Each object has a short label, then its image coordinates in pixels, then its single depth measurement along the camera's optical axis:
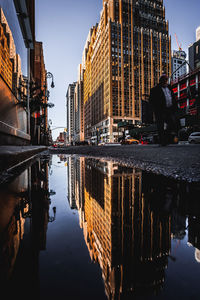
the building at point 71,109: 169.38
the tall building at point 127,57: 67.25
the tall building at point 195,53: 66.48
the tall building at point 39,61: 47.09
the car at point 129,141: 29.81
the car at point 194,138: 16.14
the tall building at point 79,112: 124.81
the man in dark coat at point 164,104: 6.37
